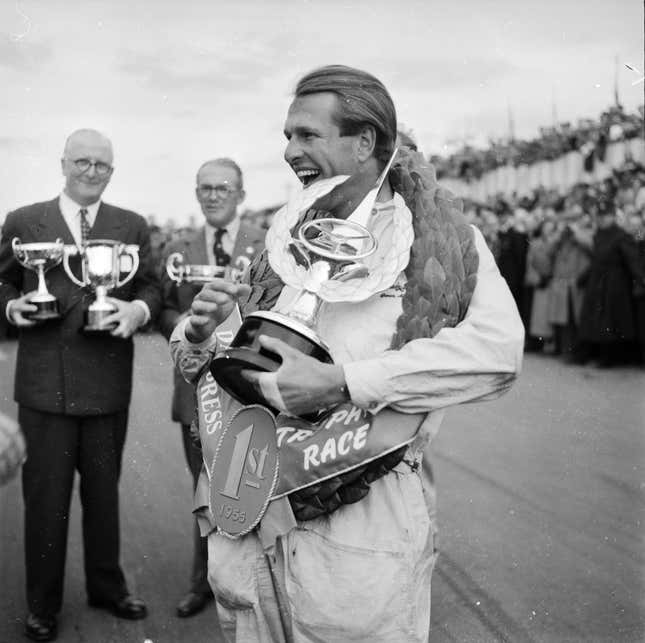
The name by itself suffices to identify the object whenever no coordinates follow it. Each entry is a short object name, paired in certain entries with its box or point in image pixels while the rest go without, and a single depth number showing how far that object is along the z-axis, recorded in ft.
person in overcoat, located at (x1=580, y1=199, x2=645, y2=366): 36.09
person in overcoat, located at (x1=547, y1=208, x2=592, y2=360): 39.14
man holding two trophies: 12.78
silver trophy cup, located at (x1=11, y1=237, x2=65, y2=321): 12.25
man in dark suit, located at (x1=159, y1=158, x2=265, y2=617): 14.40
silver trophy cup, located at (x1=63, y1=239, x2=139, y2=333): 12.48
